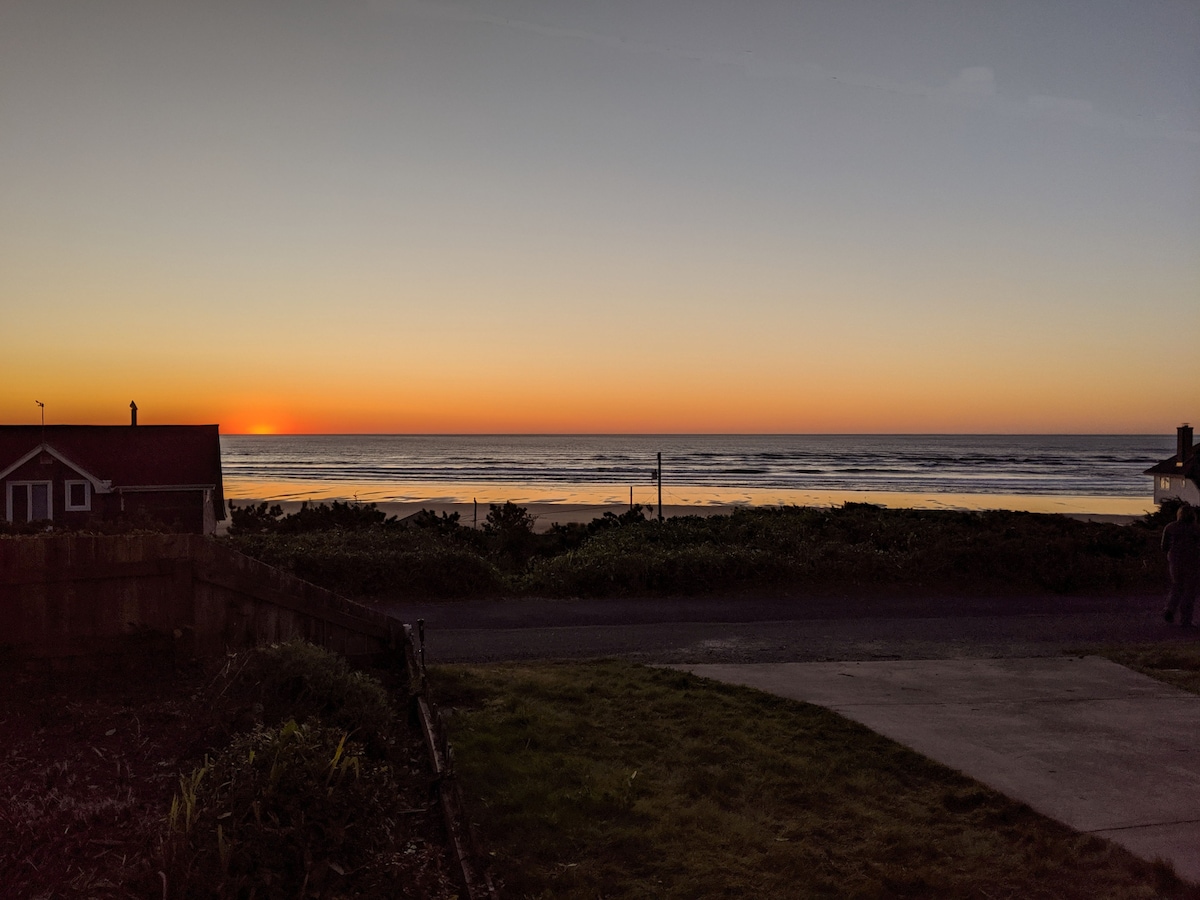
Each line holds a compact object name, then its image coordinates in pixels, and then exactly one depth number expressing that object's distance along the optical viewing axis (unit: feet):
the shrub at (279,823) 11.10
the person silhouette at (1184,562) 38.81
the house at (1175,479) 88.06
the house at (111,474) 77.36
